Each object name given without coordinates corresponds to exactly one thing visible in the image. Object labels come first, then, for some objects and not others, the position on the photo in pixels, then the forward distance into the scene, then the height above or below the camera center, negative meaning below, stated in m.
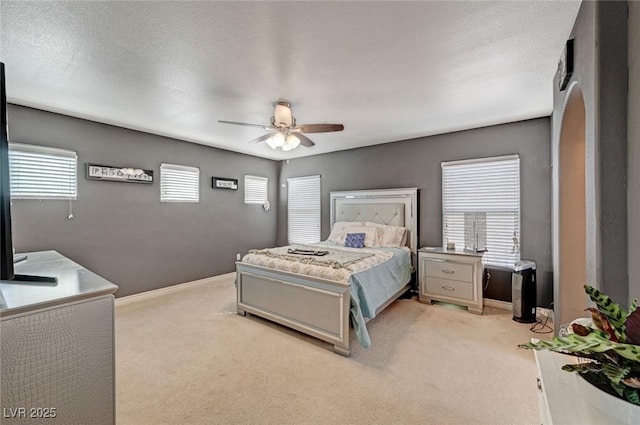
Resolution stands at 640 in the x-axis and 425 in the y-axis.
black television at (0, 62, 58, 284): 1.26 -0.01
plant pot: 0.57 -0.45
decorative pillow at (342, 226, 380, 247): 4.25 -0.40
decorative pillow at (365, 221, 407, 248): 4.23 -0.43
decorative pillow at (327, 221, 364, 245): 4.57 -0.37
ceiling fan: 2.86 +0.94
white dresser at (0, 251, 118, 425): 1.01 -0.60
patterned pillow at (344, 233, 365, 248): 4.16 -0.49
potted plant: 0.58 -0.33
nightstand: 3.46 -0.94
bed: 2.52 -0.86
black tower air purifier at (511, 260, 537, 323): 3.19 -1.03
